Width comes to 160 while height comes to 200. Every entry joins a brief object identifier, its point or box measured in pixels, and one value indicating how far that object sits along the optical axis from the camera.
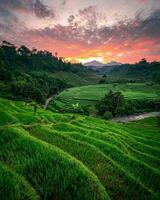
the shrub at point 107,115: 55.31
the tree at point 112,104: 59.99
